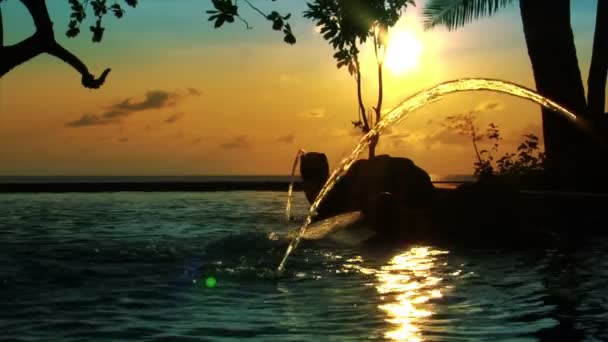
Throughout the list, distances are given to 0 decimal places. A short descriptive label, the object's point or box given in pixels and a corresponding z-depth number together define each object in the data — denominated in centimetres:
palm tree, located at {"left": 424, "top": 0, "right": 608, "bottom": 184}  2386
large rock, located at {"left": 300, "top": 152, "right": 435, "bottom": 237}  2180
